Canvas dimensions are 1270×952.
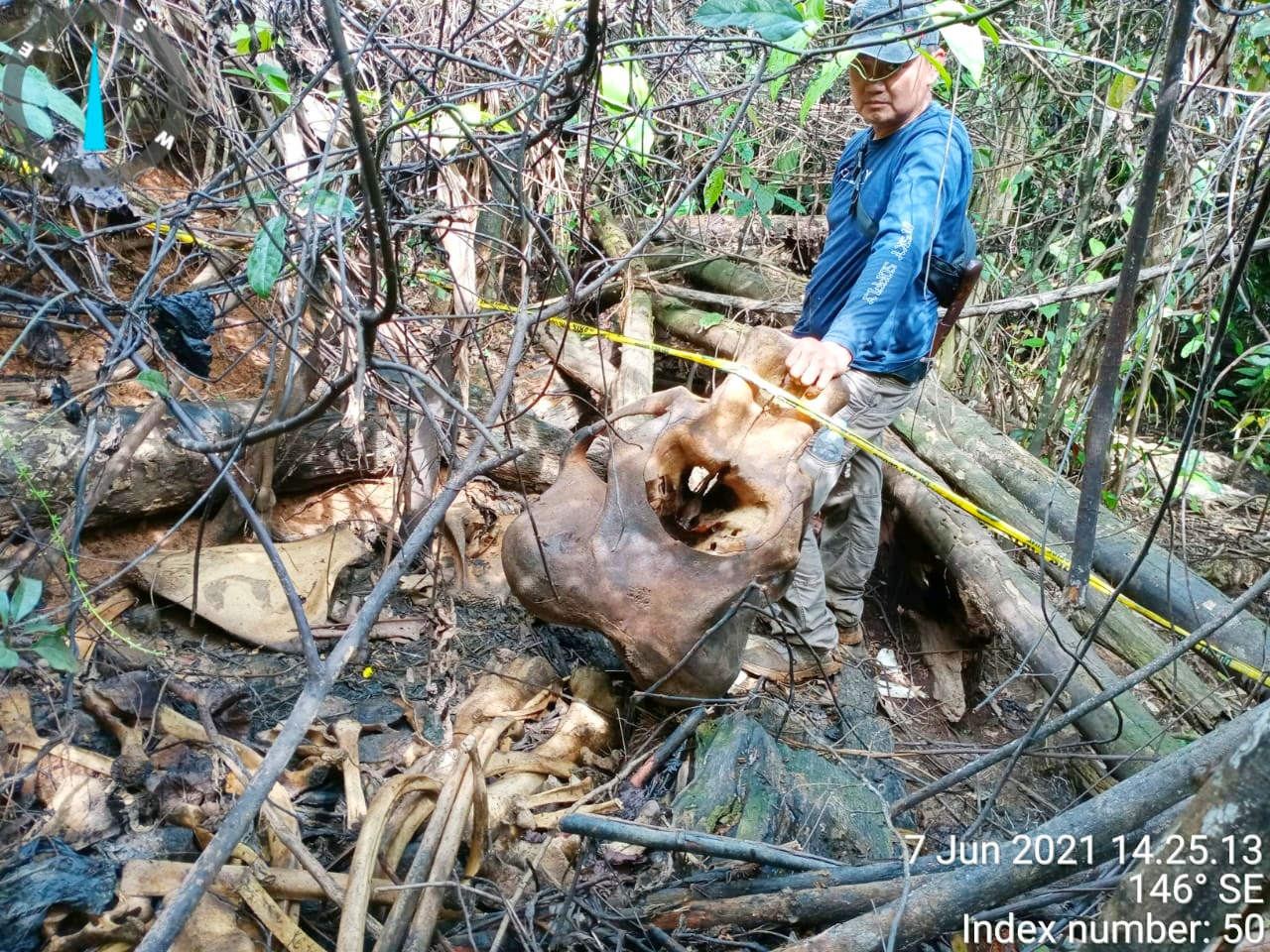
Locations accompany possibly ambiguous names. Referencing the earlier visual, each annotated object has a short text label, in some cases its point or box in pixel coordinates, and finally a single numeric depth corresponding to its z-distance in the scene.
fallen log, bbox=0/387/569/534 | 2.90
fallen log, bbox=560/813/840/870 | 1.90
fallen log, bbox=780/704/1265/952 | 1.61
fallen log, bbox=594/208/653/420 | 4.30
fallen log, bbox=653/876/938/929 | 1.83
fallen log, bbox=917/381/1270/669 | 2.95
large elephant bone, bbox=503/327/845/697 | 2.73
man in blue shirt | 2.97
